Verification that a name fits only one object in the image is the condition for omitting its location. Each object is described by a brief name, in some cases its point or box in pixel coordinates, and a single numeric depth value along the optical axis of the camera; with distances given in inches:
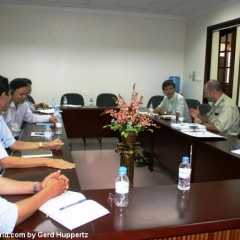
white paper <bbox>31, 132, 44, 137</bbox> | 109.5
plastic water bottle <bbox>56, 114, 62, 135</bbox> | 115.3
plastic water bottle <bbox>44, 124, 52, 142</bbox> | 102.6
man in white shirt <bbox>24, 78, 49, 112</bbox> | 174.9
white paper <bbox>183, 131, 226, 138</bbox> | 110.1
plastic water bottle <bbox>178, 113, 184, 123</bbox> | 144.9
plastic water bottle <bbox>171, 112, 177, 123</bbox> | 148.7
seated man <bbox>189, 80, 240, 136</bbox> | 124.0
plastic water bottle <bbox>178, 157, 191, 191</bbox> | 58.1
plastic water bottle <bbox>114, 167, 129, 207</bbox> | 50.4
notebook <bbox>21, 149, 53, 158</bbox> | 80.0
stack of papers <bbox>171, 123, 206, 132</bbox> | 121.4
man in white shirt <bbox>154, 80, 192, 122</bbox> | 170.4
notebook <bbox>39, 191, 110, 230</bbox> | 44.0
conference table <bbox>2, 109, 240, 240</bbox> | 42.3
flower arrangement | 87.2
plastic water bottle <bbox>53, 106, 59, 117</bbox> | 152.7
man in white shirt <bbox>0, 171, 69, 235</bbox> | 42.7
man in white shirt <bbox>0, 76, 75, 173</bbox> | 69.7
